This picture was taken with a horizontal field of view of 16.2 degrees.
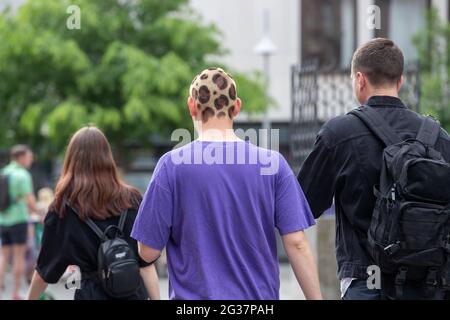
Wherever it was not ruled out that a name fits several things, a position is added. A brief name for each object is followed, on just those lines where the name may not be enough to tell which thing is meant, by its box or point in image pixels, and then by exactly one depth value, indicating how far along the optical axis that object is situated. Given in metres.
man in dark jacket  7.05
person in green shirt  20.66
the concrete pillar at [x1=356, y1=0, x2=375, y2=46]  33.33
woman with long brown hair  8.82
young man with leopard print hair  6.53
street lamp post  28.57
